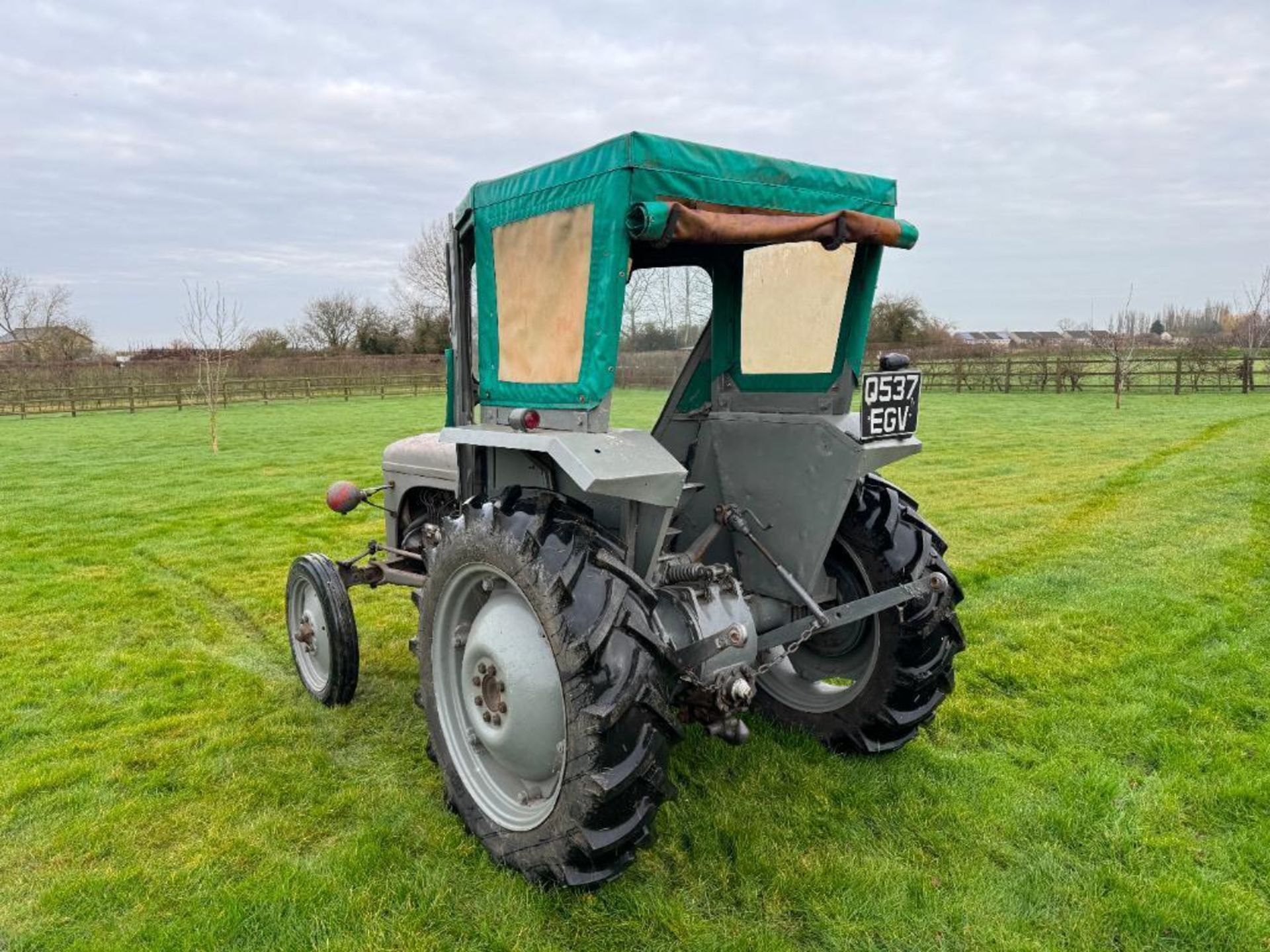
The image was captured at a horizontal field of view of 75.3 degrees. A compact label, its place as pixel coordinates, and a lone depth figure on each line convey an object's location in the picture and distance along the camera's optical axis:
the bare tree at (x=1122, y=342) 23.92
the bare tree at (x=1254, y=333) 27.77
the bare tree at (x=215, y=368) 16.32
